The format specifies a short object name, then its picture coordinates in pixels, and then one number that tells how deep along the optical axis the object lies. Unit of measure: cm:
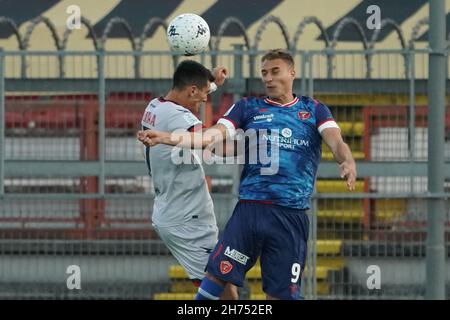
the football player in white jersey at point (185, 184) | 938
